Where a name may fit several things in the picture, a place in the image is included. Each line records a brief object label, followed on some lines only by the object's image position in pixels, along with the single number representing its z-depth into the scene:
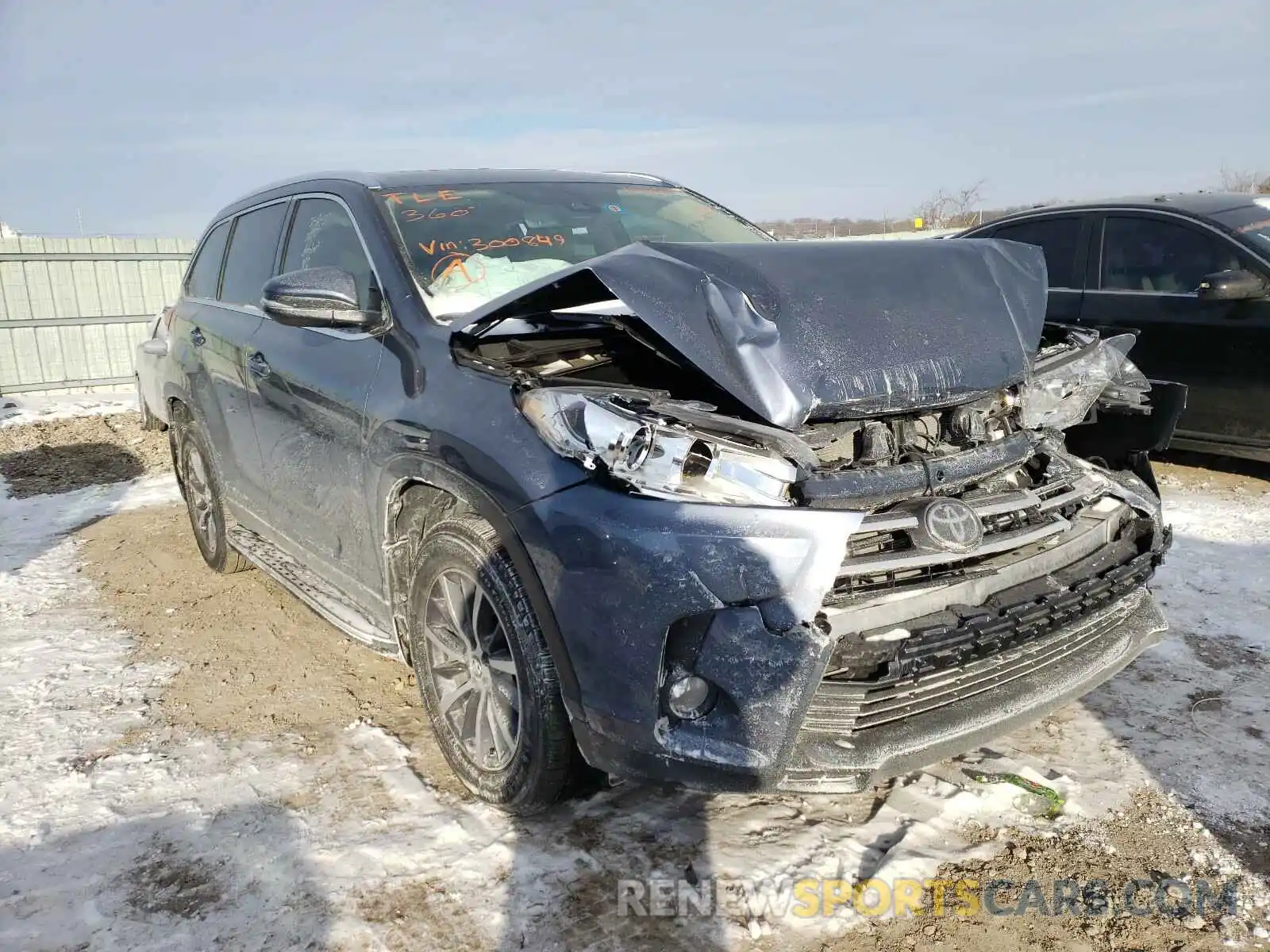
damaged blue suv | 2.17
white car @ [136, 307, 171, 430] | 6.83
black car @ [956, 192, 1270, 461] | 5.60
